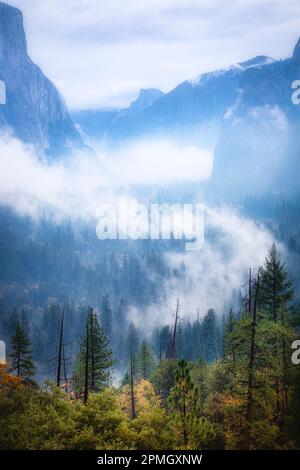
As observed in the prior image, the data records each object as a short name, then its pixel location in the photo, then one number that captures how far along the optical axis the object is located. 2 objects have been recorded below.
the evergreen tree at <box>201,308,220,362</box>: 108.06
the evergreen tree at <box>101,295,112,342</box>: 151.62
